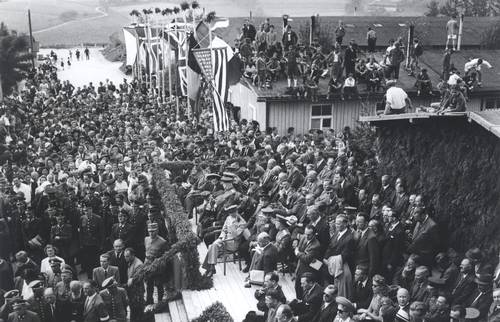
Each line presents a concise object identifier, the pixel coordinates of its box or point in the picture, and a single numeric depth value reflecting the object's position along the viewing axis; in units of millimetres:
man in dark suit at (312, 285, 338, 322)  9375
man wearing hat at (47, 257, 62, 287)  11547
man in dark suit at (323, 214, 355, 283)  10977
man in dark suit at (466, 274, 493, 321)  9016
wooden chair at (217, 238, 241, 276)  13359
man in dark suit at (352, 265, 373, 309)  10078
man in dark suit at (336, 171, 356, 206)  13914
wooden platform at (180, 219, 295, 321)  11781
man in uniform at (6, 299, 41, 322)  10016
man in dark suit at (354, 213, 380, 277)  10828
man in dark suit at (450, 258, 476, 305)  9273
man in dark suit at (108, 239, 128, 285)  12070
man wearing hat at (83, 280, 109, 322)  10625
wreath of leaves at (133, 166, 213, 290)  12126
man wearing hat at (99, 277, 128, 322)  10883
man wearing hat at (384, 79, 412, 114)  14172
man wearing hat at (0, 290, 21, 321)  10266
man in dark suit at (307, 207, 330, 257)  11656
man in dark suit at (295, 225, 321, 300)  11156
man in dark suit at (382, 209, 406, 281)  11047
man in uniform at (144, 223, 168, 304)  12594
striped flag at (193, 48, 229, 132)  21391
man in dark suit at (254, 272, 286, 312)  9773
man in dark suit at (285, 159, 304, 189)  15477
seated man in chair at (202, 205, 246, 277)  13135
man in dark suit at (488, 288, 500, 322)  8270
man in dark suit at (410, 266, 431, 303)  9344
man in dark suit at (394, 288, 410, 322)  8773
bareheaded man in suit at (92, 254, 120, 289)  11438
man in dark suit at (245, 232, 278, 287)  11680
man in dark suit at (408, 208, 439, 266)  11000
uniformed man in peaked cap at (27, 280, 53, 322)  10664
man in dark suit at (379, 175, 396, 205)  12836
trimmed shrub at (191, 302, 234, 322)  11156
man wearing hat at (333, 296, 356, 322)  8828
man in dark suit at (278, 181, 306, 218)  12938
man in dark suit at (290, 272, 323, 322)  9938
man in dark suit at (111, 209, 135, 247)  13594
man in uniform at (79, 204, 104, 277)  14016
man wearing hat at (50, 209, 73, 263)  13727
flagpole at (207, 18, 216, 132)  21766
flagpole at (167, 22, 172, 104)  31631
